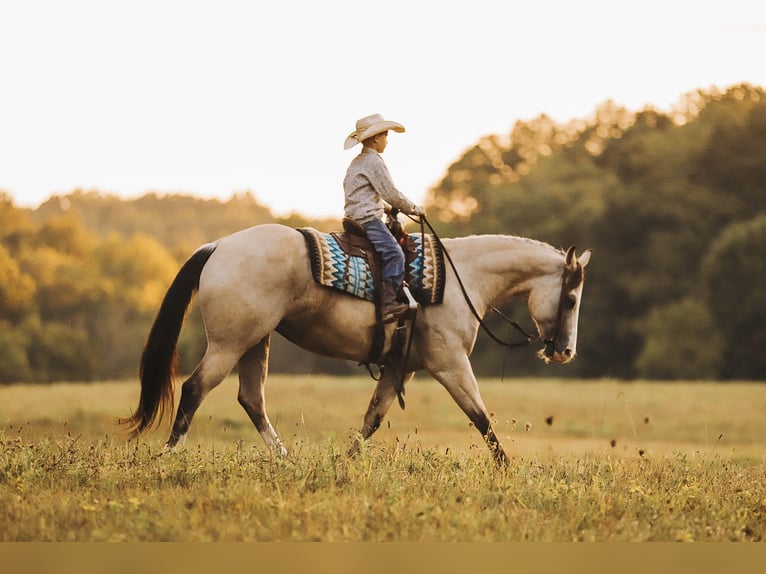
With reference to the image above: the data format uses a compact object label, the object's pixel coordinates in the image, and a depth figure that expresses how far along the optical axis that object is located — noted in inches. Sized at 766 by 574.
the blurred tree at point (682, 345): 3656.5
